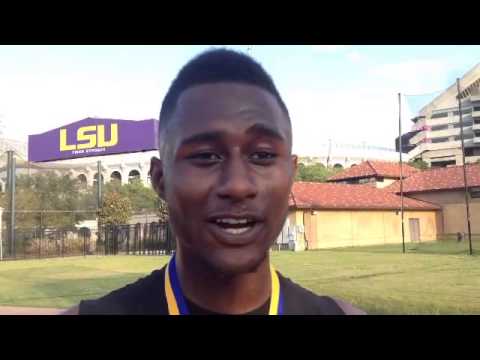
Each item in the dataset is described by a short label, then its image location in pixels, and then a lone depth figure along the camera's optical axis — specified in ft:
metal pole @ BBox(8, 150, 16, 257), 46.54
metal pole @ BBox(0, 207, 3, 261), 46.66
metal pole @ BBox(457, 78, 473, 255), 23.24
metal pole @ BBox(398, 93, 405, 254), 19.62
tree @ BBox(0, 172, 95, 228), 54.49
